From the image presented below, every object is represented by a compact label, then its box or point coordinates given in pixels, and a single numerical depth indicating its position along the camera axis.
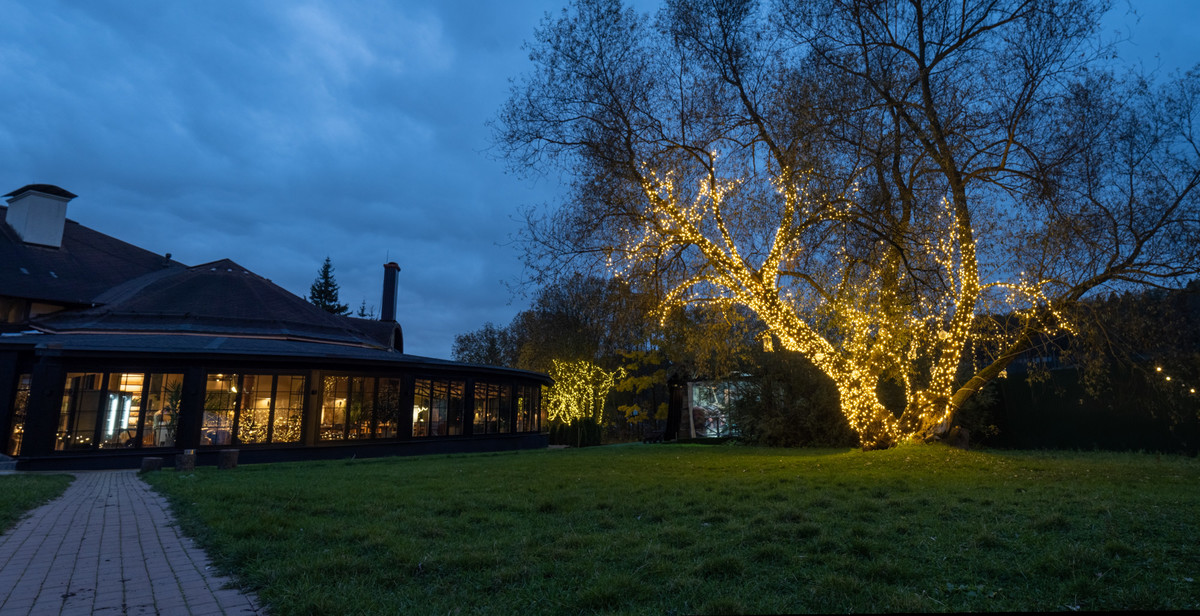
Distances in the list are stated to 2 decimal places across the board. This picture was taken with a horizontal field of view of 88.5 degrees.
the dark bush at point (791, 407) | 18.02
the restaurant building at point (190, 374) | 14.27
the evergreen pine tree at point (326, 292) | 54.84
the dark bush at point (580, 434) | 27.39
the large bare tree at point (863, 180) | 9.42
